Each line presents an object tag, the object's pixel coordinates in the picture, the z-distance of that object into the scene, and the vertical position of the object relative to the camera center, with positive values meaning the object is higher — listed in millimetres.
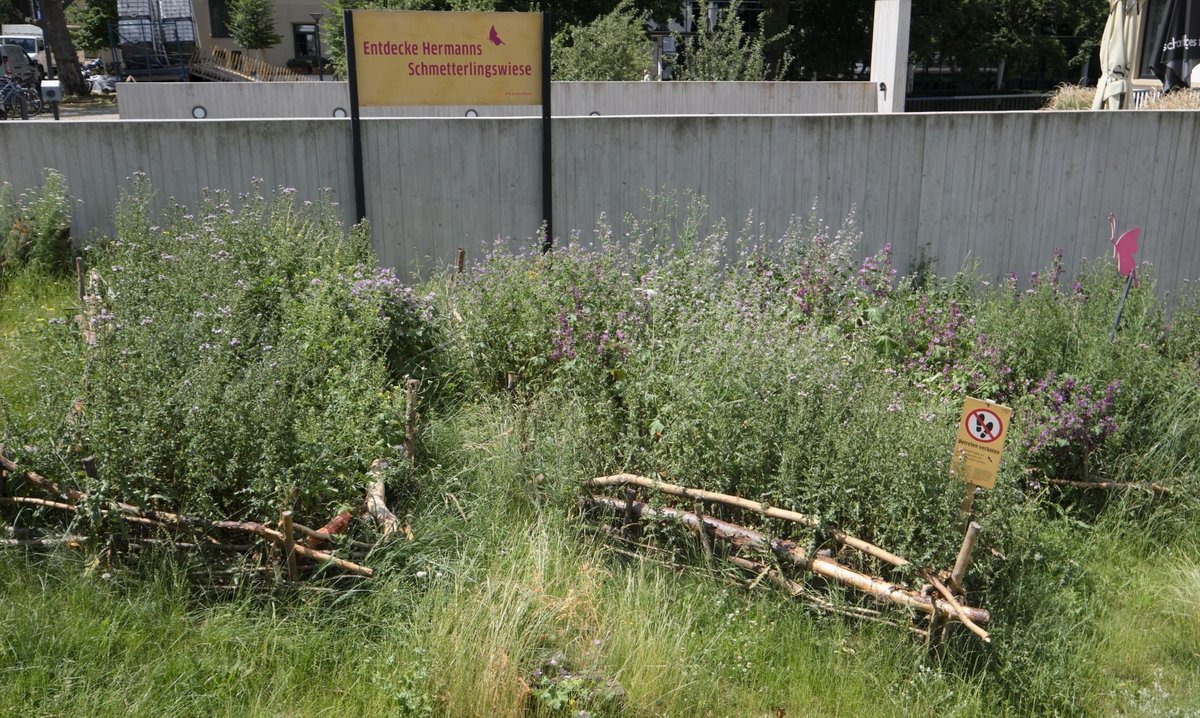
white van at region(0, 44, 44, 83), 20609 +419
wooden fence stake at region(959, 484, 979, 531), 3729 -1457
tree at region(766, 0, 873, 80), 29891 +1409
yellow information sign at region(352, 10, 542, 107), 7770 +207
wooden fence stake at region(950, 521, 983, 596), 3414 -1551
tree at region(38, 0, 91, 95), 31766 +1207
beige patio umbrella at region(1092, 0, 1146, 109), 9961 +326
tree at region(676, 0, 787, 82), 15562 +461
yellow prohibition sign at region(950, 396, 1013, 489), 3588 -1186
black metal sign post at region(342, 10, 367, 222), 7648 -353
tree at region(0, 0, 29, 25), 37250 +2722
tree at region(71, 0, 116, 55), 35500 +2067
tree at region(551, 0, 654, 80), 15789 +492
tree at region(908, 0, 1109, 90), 30453 +1478
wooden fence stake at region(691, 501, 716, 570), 3979 -1700
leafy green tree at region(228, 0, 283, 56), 36219 +2074
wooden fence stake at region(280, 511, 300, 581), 3456 -1529
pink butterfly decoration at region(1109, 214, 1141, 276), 5789 -884
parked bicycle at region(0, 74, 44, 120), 17250 -210
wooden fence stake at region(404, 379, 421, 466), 4246 -1345
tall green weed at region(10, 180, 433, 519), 3643 -1131
